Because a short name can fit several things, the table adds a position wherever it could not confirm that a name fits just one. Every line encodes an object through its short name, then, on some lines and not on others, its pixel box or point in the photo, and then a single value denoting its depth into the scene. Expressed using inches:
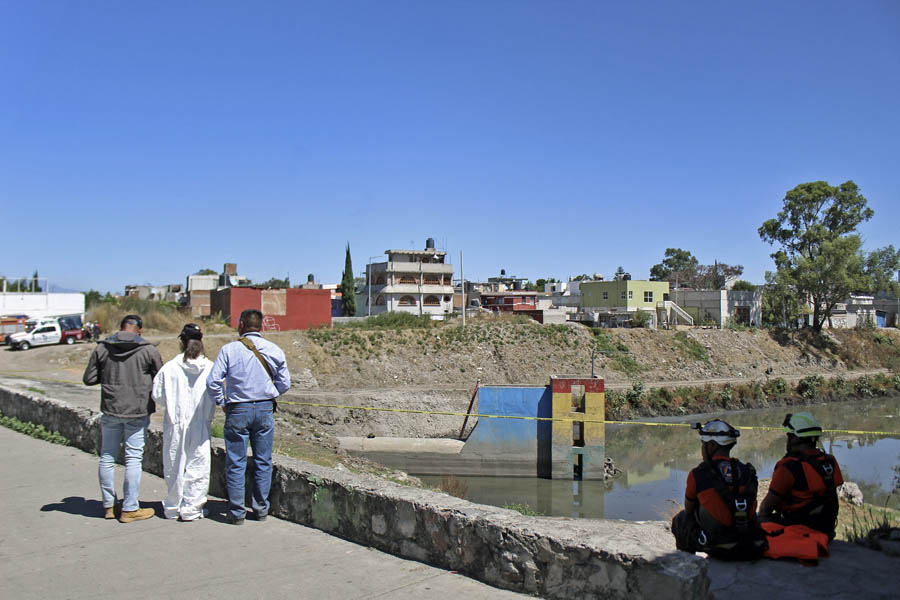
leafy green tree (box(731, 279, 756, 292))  3408.0
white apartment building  2630.4
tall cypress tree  2765.7
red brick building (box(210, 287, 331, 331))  1819.6
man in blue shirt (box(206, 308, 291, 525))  203.8
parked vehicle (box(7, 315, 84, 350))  1288.1
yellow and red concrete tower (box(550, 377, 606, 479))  1008.2
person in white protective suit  210.8
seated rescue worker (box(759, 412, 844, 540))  147.3
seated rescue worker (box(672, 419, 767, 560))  129.0
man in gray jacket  213.2
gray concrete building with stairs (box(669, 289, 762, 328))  2503.7
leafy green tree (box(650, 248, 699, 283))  4200.3
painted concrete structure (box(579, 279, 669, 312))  2605.8
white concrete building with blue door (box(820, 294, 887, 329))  2734.0
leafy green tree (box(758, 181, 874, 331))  2192.4
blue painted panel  1060.5
